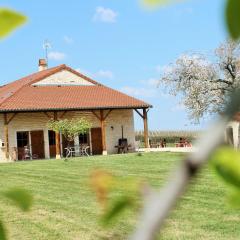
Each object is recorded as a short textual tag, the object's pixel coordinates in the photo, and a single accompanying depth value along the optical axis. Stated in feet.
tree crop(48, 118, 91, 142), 101.19
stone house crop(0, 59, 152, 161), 103.19
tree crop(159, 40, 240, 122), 98.53
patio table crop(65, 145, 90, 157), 105.91
